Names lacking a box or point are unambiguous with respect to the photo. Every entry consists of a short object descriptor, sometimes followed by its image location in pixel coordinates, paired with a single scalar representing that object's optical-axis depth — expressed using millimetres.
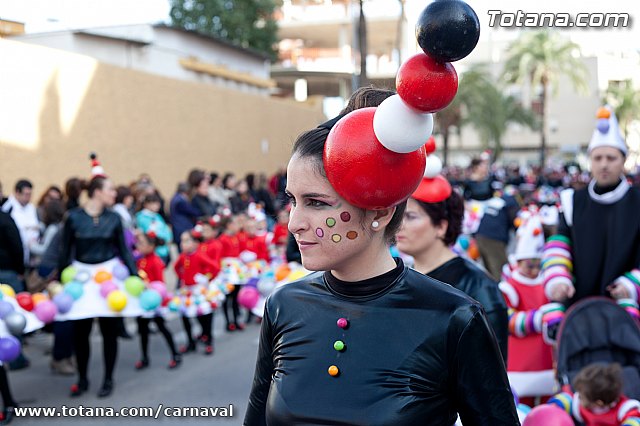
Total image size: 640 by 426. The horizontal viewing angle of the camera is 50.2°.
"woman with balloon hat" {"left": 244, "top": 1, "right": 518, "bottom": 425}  1669
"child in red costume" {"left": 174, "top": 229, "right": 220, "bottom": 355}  7832
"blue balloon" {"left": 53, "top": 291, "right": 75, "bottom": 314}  5926
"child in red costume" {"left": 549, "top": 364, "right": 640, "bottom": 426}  3498
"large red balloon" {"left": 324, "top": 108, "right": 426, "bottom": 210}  1641
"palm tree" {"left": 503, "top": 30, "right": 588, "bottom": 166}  36406
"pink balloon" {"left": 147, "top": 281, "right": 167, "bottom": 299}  6791
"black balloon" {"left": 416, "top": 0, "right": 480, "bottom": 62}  1433
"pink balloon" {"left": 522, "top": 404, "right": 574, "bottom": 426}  2096
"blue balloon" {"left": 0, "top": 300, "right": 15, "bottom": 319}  5219
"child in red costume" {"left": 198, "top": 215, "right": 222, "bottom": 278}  8031
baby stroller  3945
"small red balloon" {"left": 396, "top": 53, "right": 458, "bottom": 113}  1504
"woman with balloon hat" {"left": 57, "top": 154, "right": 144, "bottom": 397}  6164
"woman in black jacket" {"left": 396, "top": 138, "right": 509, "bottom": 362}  3127
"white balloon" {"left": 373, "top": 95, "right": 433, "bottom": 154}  1562
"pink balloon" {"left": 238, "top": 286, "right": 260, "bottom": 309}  6805
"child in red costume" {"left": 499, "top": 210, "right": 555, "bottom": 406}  4414
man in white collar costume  4184
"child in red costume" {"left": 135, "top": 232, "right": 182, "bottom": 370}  7230
